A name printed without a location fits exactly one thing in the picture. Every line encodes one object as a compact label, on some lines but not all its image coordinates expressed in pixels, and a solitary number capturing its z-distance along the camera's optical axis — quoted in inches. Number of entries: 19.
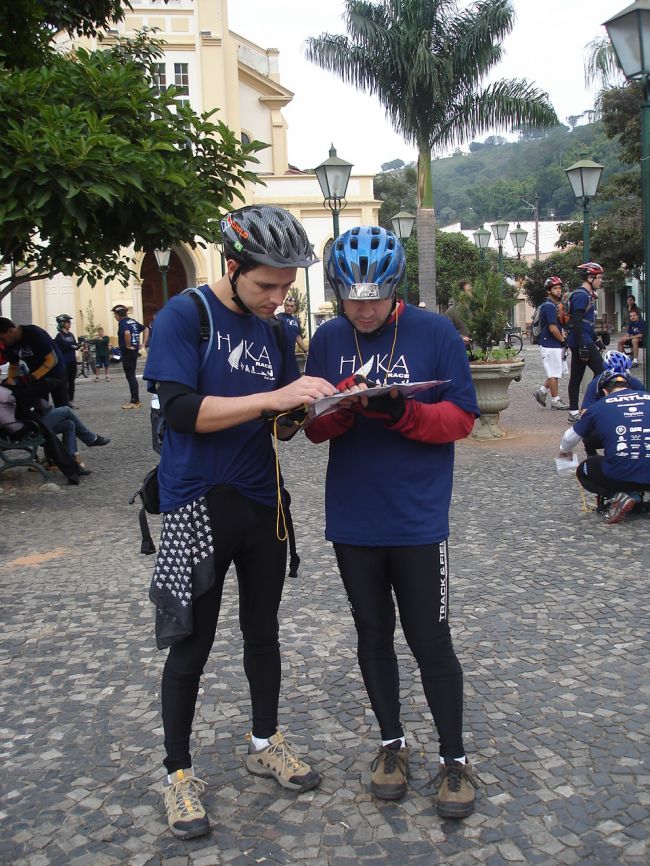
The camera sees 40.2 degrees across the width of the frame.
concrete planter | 419.8
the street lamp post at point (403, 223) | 960.3
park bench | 358.3
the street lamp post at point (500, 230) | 1062.8
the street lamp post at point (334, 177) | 575.8
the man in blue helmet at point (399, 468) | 111.7
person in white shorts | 489.1
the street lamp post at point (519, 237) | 1130.2
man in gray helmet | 104.3
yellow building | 1296.8
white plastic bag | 266.1
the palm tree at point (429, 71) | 882.8
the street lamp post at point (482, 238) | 1130.7
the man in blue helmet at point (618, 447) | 253.9
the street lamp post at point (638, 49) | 315.3
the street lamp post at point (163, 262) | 917.8
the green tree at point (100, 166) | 264.5
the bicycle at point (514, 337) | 1043.9
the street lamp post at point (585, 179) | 554.9
